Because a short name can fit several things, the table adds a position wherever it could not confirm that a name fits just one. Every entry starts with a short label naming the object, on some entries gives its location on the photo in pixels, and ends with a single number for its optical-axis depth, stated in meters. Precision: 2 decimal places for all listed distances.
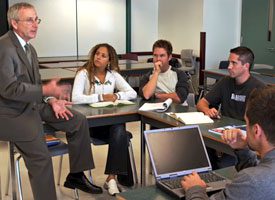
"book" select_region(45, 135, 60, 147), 3.05
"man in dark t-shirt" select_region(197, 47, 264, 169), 3.13
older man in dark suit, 2.71
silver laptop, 1.77
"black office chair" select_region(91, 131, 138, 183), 3.35
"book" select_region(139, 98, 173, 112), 3.20
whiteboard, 7.54
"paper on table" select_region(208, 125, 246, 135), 2.55
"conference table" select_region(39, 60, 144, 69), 6.16
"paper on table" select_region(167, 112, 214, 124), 2.82
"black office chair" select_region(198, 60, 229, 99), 5.92
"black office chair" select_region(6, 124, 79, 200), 2.92
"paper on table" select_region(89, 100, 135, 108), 3.35
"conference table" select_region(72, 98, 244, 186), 2.87
